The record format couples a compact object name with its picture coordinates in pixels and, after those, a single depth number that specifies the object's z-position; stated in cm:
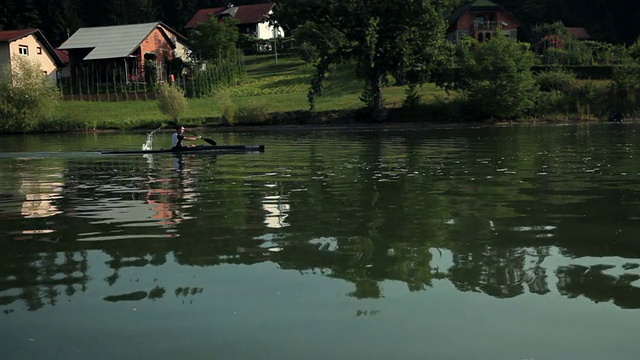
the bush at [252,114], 6100
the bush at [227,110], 6100
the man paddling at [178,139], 2980
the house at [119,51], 8731
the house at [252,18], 12094
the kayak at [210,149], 2941
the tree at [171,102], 6134
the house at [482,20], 9681
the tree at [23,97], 6116
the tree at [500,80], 5528
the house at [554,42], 7794
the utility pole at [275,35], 9747
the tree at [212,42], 9044
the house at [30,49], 8312
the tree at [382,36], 5431
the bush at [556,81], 6072
